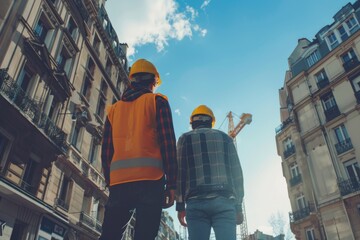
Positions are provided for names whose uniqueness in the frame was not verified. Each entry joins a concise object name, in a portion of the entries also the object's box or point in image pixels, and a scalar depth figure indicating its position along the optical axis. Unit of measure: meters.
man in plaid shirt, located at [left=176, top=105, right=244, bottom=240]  3.63
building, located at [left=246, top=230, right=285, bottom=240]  46.78
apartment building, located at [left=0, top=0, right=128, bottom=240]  11.40
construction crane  58.72
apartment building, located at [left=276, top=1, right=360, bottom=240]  20.39
